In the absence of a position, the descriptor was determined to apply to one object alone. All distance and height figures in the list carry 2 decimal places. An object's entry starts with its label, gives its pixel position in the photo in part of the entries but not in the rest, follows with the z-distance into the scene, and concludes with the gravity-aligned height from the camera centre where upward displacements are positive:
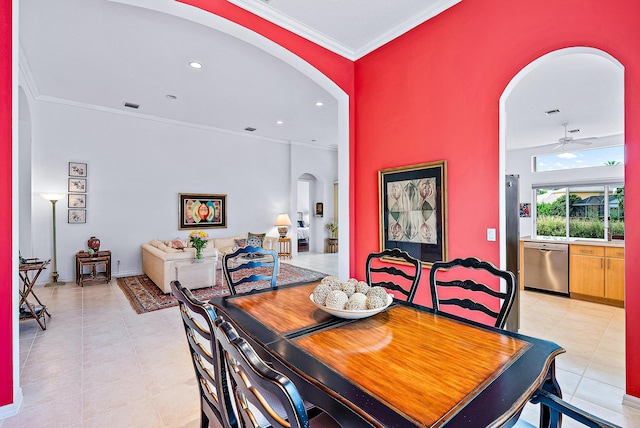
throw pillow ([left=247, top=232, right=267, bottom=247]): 7.08 -0.56
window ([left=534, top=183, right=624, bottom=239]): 6.51 +0.05
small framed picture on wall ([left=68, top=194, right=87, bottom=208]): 5.95 +0.29
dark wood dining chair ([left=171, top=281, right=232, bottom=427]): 1.10 -0.55
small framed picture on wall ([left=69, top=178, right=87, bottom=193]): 5.92 +0.60
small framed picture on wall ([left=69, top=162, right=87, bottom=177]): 5.91 +0.90
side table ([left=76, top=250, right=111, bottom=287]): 5.60 -0.95
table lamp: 8.41 -0.23
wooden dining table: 0.85 -0.53
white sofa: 4.86 -0.72
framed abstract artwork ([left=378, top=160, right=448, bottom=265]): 3.01 +0.05
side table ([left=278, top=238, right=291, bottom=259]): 8.59 -0.92
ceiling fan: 5.69 +1.36
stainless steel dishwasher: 4.81 -0.86
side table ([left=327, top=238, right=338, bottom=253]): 10.03 -1.00
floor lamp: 5.46 -0.25
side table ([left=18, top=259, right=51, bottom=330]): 3.39 -1.07
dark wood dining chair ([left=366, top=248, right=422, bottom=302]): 2.05 -0.50
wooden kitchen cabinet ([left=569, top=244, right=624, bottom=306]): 4.27 -0.87
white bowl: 1.49 -0.48
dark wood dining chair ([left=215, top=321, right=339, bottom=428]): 0.64 -0.39
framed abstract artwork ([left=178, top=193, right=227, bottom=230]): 7.22 +0.10
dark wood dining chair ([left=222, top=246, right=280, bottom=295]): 2.28 -0.39
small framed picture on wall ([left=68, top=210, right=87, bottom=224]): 5.94 +0.00
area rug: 4.41 -1.26
